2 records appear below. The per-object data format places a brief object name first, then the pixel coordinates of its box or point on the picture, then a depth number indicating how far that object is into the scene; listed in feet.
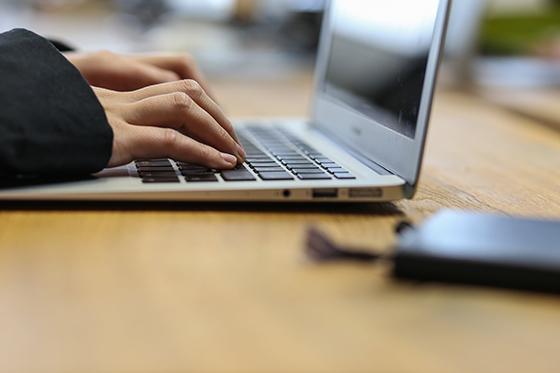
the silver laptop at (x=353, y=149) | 2.23
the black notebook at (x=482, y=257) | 1.87
